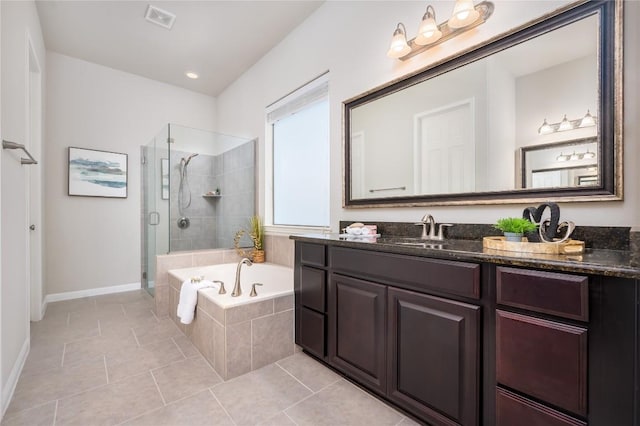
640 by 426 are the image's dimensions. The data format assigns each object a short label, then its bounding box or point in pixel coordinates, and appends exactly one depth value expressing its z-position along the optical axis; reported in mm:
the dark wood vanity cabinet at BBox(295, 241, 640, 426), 849
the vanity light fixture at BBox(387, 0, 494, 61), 1541
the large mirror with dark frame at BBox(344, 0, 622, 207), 1199
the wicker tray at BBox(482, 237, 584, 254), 1096
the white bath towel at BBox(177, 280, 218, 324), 2207
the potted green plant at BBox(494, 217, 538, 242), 1175
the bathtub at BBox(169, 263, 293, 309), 2703
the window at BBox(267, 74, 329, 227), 2756
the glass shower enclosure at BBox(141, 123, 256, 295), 3332
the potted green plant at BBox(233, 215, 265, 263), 3297
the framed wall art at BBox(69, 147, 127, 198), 3443
